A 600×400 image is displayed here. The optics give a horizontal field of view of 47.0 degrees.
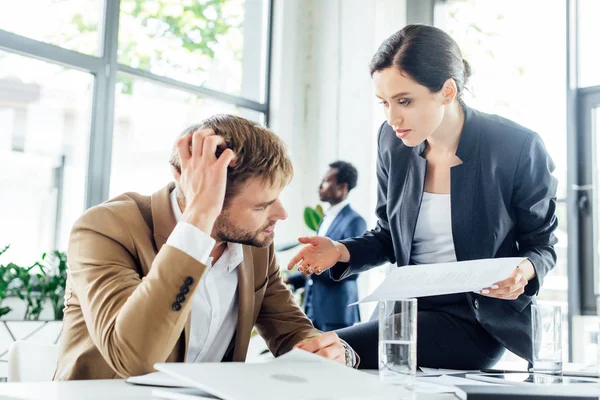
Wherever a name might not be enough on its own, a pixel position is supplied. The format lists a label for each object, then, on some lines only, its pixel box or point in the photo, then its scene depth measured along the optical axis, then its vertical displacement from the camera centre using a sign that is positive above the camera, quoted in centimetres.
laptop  78 -16
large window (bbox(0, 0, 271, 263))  418 +99
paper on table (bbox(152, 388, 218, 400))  84 -18
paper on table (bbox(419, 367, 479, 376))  127 -22
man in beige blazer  108 -4
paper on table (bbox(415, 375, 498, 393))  95 -19
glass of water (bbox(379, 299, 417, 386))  101 -12
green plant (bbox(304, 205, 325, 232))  495 +26
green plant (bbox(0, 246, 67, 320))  387 -23
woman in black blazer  155 +13
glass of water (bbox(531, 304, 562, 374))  121 -14
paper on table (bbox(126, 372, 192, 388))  92 -18
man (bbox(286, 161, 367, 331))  425 -24
